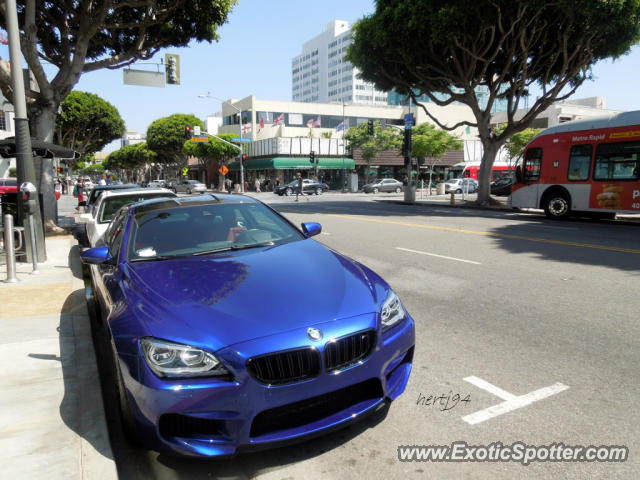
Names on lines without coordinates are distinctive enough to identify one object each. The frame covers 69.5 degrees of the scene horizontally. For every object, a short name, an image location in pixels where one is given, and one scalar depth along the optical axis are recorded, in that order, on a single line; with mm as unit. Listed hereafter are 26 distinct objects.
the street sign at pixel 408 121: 27917
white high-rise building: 163750
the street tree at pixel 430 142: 49062
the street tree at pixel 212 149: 60312
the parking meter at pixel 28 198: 8234
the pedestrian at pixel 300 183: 33566
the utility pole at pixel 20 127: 8648
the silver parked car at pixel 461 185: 43094
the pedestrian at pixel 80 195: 15550
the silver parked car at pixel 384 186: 48500
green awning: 56484
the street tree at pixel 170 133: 66500
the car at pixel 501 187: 37719
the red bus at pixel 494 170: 48344
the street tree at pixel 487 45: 18625
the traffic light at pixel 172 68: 16328
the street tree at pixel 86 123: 44594
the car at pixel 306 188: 44531
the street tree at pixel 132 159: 83188
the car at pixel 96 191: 10609
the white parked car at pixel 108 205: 7969
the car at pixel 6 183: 23494
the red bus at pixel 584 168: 15039
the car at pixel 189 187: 42594
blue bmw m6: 2377
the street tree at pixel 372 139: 55844
